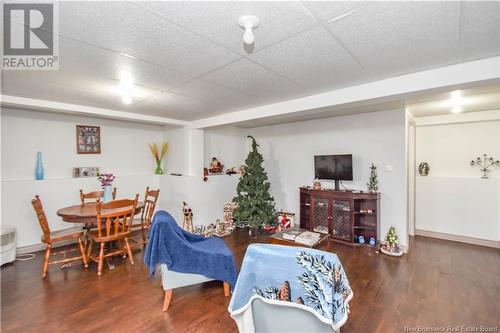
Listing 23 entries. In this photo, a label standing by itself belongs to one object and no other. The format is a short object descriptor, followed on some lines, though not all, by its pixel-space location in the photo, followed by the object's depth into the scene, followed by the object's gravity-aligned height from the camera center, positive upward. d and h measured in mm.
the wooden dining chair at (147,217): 3686 -846
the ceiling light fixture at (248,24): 1417 +899
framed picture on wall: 4211 +500
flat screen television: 4248 -28
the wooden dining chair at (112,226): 2930 -810
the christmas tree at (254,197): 4852 -675
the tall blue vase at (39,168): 3734 -27
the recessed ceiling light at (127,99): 2893 +848
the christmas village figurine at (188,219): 4637 -1068
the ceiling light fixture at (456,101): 3067 +950
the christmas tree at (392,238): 3676 -1173
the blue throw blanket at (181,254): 2182 -875
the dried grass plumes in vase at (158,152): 5188 +314
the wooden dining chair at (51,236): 2887 -918
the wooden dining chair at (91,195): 3791 -494
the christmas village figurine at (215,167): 5273 -26
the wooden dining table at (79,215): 2898 -611
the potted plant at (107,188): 3545 -337
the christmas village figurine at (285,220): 4770 -1127
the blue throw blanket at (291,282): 1296 -695
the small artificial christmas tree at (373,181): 4035 -273
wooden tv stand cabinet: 4023 -881
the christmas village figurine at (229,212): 5246 -1061
